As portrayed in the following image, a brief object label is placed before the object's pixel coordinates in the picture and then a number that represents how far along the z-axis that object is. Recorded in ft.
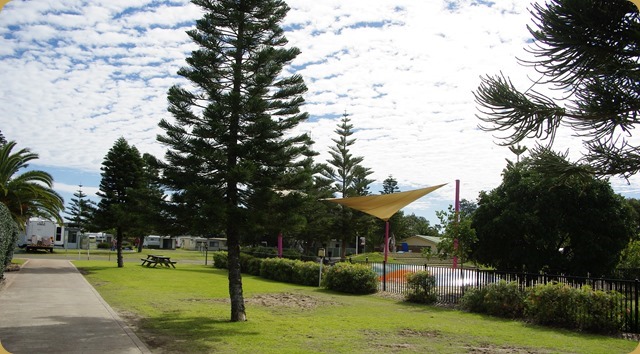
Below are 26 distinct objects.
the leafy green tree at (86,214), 88.53
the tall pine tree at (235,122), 33.53
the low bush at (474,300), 39.27
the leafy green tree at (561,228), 56.85
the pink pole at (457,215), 51.67
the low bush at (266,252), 86.05
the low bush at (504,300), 36.42
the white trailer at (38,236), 132.98
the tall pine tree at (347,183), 107.04
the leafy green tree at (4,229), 42.24
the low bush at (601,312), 30.04
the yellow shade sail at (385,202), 50.08
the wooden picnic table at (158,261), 89.15
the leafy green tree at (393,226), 153.99
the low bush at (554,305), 31.71
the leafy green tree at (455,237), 50.62
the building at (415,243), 223.69
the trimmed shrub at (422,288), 45.06
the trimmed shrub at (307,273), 62.23
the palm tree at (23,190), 67.36
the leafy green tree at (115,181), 87.30
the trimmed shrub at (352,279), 53.47
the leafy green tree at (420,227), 267.24
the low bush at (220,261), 92.04
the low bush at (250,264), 78.74
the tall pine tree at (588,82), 14.46
